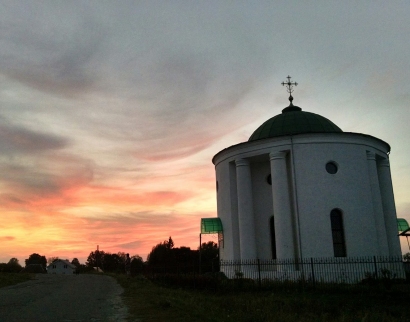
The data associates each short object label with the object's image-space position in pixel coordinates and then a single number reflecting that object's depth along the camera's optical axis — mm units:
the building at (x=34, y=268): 80606
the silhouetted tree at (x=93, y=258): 123262
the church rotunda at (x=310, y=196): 24875
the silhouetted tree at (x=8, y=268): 51712
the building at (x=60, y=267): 106938
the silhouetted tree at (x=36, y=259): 138125
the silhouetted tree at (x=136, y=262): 46150
